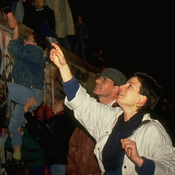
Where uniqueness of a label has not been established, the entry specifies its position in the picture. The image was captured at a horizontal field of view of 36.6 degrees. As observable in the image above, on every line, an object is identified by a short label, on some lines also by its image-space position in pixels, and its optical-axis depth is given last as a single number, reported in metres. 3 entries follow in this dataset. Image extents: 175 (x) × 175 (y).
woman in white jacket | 2.48
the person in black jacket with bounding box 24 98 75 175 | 4.31
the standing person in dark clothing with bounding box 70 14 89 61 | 10.83
